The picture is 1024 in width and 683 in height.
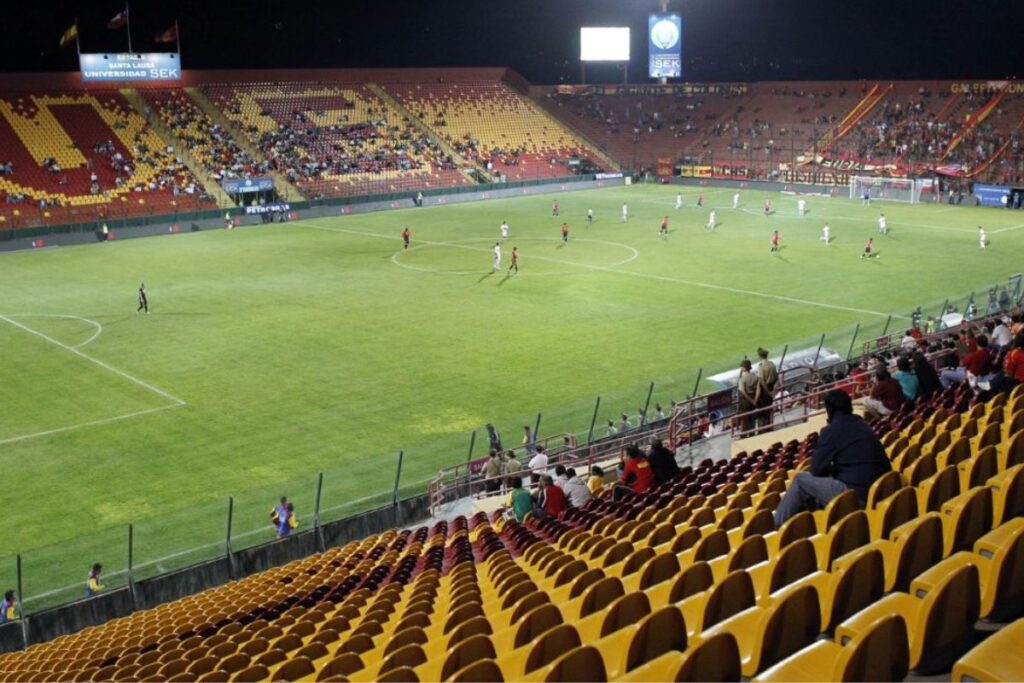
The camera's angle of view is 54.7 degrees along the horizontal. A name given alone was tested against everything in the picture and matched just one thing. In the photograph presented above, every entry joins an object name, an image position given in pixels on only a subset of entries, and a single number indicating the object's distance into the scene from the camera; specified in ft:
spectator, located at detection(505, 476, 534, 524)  55.88
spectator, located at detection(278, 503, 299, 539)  65.92
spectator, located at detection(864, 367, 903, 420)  53.88
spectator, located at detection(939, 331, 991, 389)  59.36
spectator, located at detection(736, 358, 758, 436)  68.69
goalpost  255.29
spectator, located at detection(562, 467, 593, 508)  55.21
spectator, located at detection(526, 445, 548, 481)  64.85
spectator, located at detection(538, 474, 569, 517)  55.01
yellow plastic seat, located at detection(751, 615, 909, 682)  14.92
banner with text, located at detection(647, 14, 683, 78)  317.42
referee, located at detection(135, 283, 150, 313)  135.03
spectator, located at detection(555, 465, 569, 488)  56.95
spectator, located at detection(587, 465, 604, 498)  59.34
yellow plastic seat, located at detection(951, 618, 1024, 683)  14.32
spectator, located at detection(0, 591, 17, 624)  54.60
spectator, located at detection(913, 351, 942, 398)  57.52
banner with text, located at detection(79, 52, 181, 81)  246.27
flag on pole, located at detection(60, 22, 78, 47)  233.55
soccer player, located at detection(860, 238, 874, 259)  170.40
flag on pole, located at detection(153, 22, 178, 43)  246.88
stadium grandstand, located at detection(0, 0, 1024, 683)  23.29
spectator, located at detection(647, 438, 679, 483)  53.47
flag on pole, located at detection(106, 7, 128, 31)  236.02
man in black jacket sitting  30.89
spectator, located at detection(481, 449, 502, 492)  70.44
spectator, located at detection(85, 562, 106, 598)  57.72
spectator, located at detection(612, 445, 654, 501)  52.60
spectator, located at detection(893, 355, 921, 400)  57.52
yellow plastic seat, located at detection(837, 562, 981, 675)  16.65
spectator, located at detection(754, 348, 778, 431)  68.54
